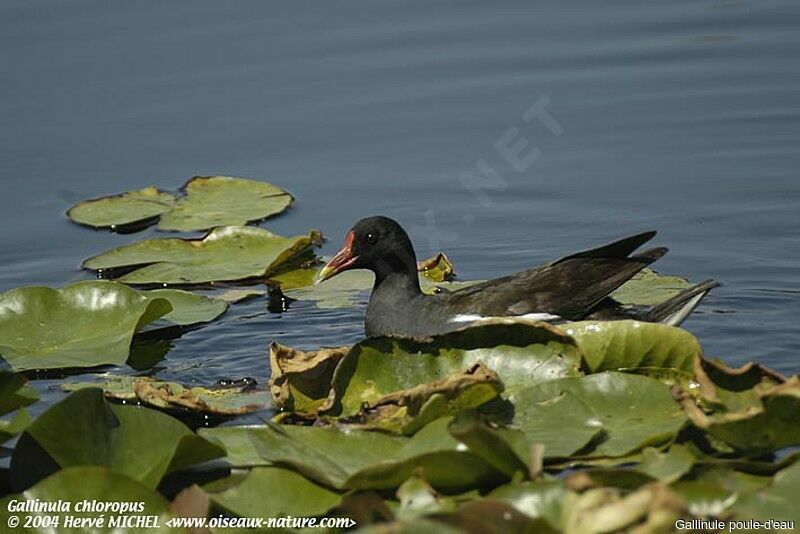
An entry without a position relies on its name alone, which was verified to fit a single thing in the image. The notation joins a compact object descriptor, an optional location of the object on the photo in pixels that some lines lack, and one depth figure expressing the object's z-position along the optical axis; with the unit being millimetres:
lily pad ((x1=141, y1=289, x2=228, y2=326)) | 13156
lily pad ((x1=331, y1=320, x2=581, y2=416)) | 9359
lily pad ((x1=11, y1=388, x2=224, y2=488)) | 8031
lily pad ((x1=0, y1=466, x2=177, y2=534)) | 7254
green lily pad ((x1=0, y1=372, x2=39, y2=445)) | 8648
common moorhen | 12594
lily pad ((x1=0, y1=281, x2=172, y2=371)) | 11648
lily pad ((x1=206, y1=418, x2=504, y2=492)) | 7535
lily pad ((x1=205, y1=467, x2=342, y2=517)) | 7821
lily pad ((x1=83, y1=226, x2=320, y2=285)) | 14594
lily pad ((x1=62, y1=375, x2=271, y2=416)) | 10266
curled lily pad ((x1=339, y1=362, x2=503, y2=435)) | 8516
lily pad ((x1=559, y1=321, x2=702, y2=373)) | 9430
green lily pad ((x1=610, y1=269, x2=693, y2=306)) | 13617
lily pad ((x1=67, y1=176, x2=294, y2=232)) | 16047
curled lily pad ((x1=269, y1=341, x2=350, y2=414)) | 10039
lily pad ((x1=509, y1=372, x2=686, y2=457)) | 8258
